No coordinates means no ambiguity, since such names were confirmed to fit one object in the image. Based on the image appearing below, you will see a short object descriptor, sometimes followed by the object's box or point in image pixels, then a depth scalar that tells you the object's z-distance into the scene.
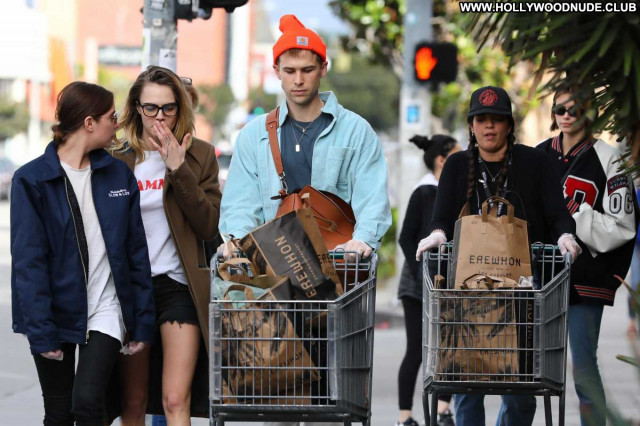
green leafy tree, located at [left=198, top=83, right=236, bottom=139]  170.00
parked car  98.31
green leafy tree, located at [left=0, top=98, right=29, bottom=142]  138.87
